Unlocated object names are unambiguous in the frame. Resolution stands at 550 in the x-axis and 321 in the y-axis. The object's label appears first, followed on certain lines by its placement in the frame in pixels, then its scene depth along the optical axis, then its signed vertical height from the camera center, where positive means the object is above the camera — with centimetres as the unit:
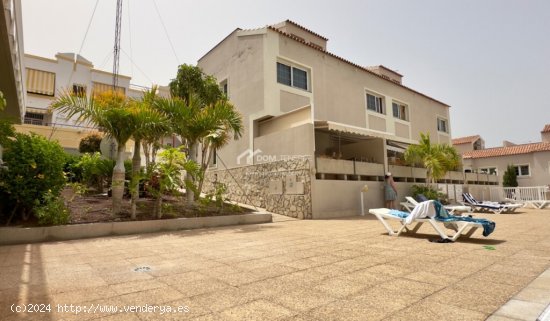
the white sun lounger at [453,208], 1072 -86
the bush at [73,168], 1425 +104
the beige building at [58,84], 2616 +1175
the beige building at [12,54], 686 +391
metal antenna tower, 2821 +1520
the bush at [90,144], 1967 +303
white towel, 720 -60
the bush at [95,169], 1350 +93
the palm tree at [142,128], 955 +207
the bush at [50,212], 767 -57
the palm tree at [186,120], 1139 +266
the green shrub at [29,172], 752 +48
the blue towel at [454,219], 654 -77
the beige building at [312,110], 1513 +509
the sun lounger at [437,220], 667 -82
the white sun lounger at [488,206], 1615 -111
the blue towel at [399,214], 790 -74
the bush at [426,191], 1861 -29
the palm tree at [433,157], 1847 +190
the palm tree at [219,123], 1164 +267
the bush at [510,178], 3306 +89
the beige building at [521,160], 3225 +303
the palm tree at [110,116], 943 +235
